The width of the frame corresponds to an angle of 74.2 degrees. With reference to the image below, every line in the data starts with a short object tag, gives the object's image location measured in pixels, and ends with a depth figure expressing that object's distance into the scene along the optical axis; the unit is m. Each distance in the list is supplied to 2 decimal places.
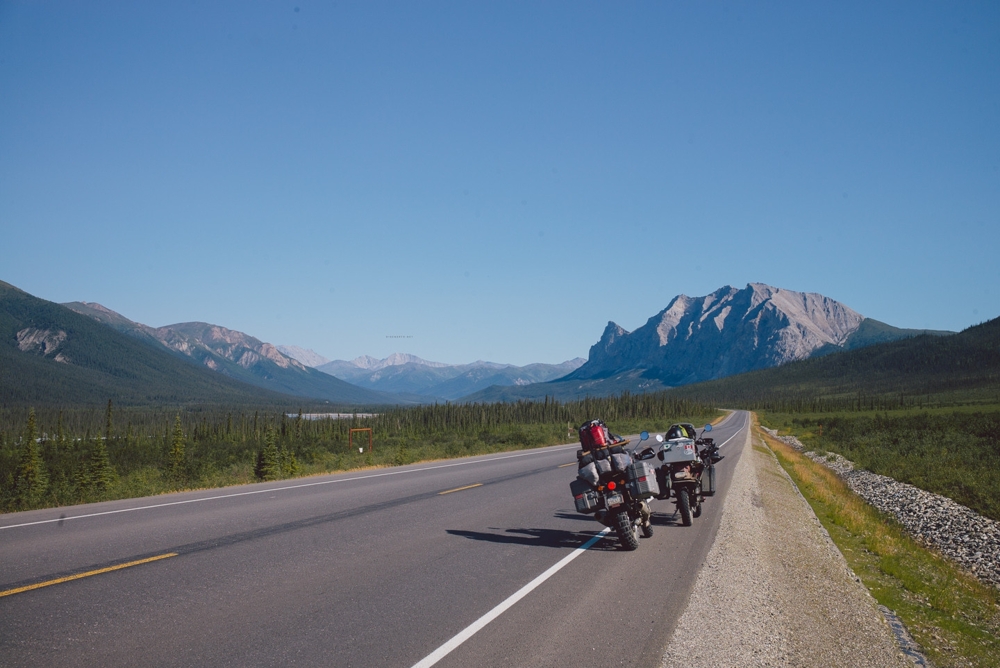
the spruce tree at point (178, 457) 22.97
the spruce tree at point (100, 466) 21.20
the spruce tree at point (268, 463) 22.56
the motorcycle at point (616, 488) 10.08
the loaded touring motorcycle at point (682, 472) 12.80
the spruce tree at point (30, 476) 16.17
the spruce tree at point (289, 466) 23.61
